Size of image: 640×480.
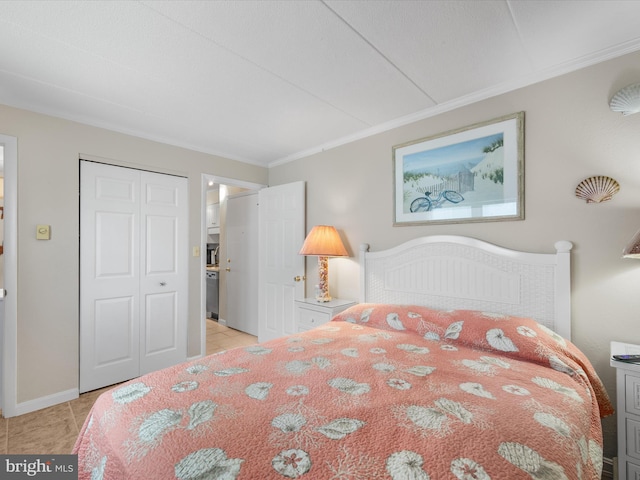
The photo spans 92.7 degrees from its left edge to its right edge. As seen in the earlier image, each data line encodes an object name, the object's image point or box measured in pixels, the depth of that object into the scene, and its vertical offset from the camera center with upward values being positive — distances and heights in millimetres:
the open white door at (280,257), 3477 -179
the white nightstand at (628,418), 1438 -836
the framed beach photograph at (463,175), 2123 +525
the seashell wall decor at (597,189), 1752 +320
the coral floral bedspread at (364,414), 810 -585
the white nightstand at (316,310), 2791 -643
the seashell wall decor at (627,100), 1664 +798
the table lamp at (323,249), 2906 -64
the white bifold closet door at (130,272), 2689 -297
